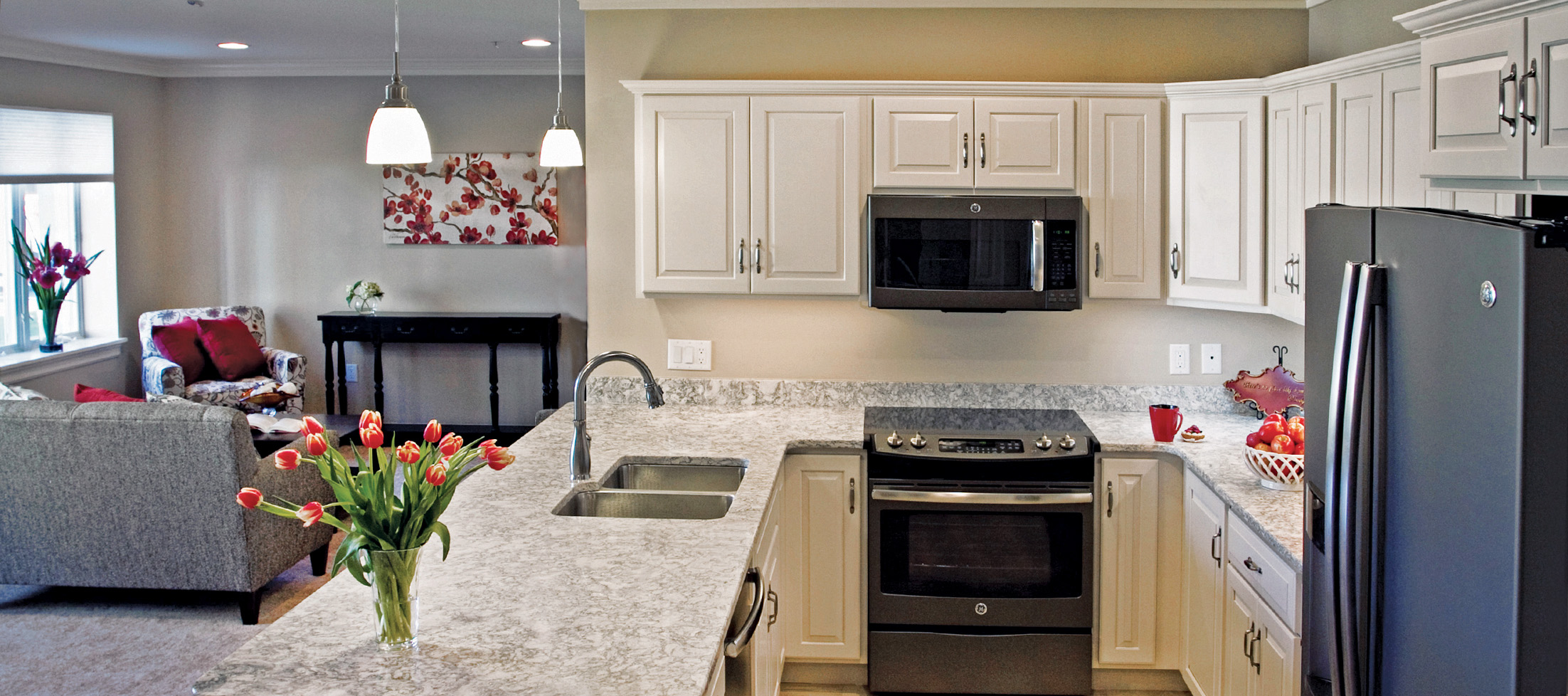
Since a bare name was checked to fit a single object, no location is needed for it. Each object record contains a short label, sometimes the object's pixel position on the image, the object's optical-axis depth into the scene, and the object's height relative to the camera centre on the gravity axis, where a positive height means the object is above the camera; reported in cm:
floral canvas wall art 725 +71
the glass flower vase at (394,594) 176 -42
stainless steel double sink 285 -45
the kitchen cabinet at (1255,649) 251 -77
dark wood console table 707 -8
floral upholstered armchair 659 -33
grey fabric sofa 386 -61
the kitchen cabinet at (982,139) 360 +53
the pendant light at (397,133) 265 +42
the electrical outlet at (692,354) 406 -14
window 632 +66
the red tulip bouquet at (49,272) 634 +25
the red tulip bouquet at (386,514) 173 -30
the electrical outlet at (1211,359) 393 -16
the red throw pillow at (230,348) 685 -18
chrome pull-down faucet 283 -22
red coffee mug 342 -32
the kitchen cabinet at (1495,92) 181 +37
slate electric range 342 -73
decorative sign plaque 378 -25
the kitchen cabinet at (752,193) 365 +38
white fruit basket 283 -38
